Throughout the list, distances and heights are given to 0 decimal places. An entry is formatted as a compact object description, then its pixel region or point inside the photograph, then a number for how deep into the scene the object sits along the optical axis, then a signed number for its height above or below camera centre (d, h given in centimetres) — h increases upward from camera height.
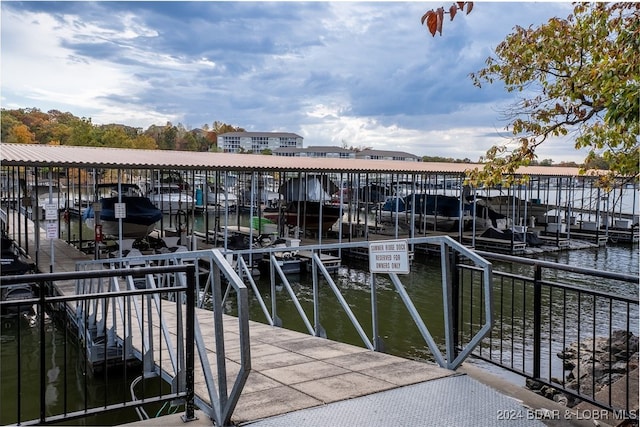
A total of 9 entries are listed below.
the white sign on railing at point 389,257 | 479 -61
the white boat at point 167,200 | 2538 -71
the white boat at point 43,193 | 3322 -70
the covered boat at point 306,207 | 2045 -78
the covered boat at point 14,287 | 1091 -200
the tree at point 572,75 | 619 +140
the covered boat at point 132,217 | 1692 -101
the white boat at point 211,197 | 3314 -80
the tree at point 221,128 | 12052 +1252
